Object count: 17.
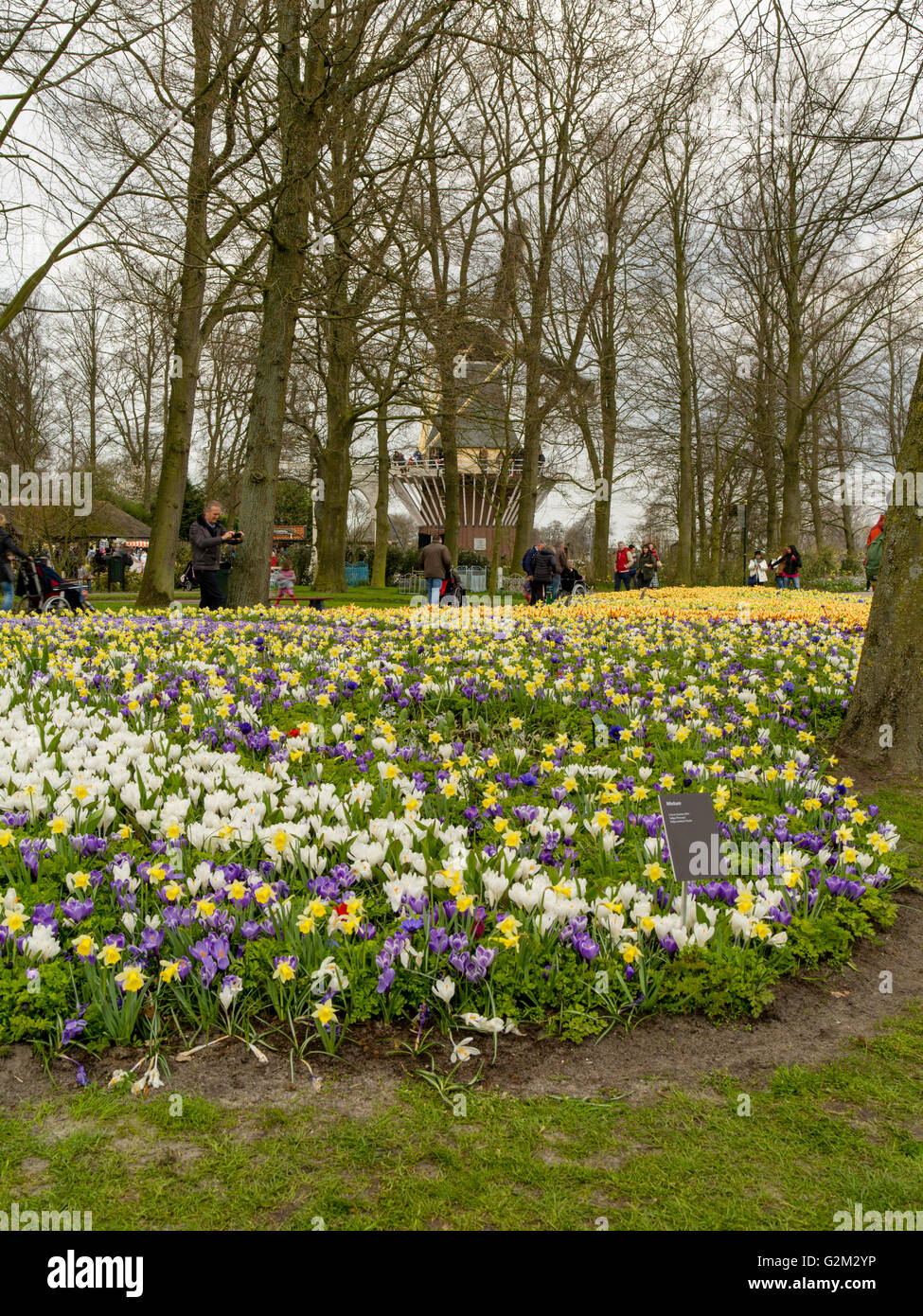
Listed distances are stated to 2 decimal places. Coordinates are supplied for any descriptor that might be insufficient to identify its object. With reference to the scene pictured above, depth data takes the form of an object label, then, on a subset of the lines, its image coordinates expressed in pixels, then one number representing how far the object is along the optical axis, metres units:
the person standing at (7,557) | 14.34
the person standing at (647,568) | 26.72
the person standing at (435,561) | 17.44
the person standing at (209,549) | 13.29
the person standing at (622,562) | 26.47
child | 23.77
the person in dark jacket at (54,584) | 15.99
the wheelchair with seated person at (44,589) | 15.69
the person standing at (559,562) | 21.05
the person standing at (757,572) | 31.11
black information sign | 3.55
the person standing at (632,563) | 27.83
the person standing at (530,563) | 19.92
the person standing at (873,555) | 15.10
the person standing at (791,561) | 25.62
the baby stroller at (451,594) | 18.45
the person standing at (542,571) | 19.70
